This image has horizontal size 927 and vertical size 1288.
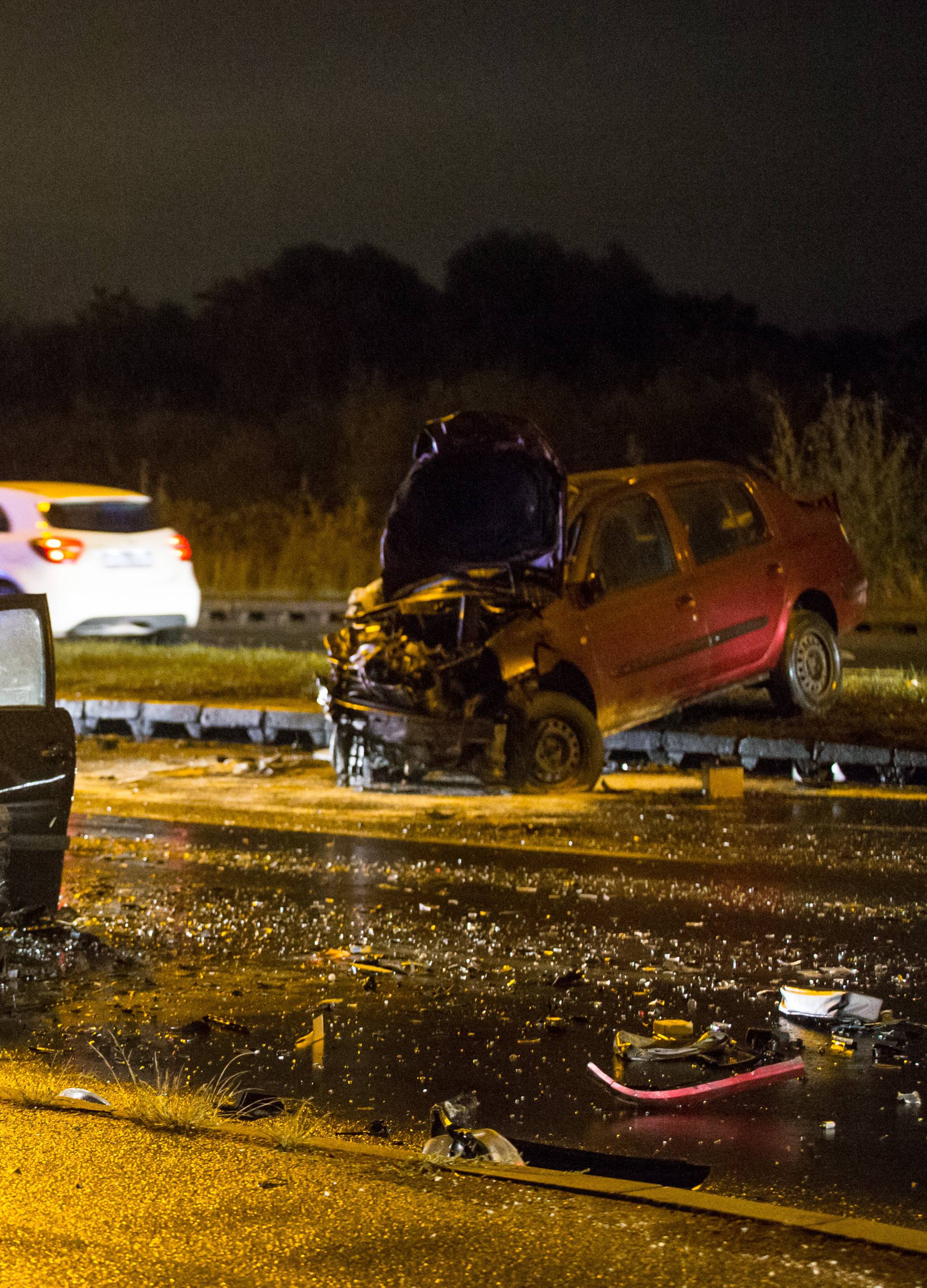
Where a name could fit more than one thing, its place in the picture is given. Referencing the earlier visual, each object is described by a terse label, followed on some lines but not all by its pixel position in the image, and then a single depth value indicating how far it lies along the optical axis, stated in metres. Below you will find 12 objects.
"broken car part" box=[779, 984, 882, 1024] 12.59
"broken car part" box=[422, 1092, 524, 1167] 9.80
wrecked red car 23.00
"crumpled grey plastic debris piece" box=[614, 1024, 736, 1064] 11.86
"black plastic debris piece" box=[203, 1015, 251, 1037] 12.72
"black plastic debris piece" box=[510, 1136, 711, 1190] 9.67
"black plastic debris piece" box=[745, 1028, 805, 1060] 11.97
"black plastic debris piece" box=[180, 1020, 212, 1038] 12.60
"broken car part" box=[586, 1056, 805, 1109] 11.11
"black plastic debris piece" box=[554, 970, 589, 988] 13.77
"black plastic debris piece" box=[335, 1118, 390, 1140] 10.29
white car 33.87
